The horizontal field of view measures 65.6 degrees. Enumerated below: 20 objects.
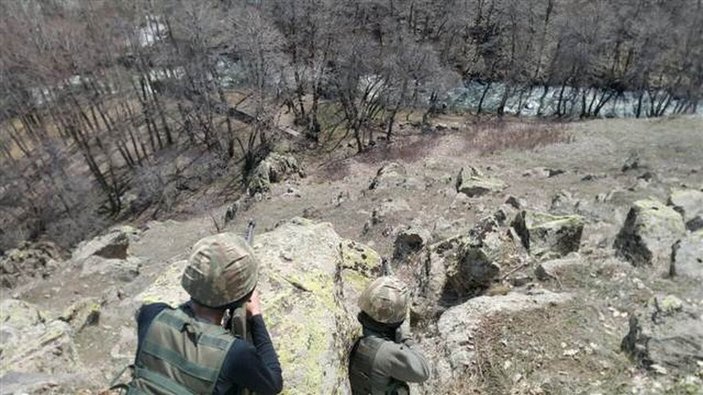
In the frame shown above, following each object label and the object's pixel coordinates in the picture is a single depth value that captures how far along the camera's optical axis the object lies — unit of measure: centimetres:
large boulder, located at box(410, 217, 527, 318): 911
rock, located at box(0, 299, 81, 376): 780
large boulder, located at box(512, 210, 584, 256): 968
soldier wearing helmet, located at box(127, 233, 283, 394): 307
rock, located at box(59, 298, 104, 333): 1023
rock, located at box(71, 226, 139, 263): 1812
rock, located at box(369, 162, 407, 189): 2161
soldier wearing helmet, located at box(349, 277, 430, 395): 461
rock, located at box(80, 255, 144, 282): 1620
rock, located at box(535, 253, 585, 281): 848
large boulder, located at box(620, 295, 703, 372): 604
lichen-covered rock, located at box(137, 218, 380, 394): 462
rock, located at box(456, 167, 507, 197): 1762
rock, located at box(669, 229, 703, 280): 780
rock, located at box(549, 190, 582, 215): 1282
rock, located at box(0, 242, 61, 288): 1898
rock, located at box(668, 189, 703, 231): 1031
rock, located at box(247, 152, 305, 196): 2660
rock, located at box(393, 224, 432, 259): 1267
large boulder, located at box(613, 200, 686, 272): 871
